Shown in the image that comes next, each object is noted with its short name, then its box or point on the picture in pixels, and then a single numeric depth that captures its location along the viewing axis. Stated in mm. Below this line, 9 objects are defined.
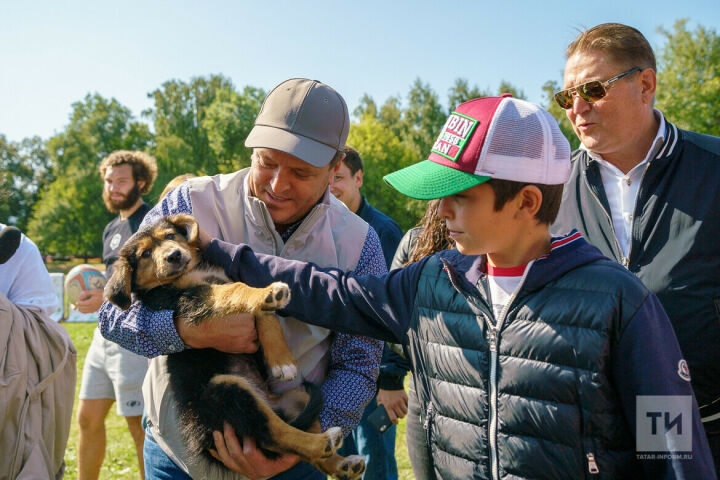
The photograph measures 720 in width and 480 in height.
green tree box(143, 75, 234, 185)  54250
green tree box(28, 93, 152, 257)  52062
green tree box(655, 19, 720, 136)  39812
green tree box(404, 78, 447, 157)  61344
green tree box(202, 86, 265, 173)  52250
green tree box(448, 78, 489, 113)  62647
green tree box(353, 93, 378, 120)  69125
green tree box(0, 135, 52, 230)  61969
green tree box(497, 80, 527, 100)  57506
